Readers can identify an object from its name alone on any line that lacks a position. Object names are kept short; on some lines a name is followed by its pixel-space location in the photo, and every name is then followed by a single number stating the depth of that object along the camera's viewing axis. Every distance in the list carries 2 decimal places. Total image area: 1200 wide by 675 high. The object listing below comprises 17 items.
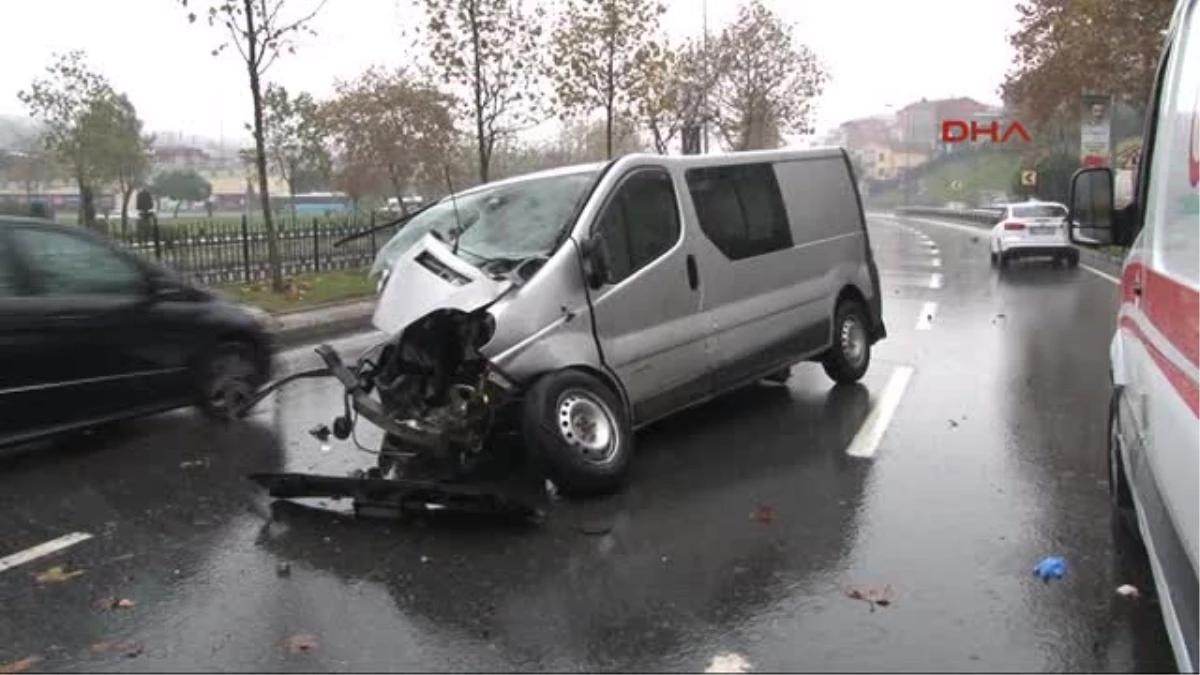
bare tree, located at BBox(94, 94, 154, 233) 36.53
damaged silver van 6.07
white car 25.20
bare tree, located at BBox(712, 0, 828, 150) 38.38
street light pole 33.91
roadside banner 31.34
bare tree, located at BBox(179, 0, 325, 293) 17.09
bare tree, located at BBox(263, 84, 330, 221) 42.91
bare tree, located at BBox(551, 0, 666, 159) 25.00
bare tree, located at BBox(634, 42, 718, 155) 27.02
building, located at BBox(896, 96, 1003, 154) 115.06
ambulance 3.11
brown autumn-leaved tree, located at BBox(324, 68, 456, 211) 31.59
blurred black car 7.04
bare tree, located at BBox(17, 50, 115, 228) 35.56
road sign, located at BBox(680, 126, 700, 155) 32.84
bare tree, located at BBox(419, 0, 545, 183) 22.06
